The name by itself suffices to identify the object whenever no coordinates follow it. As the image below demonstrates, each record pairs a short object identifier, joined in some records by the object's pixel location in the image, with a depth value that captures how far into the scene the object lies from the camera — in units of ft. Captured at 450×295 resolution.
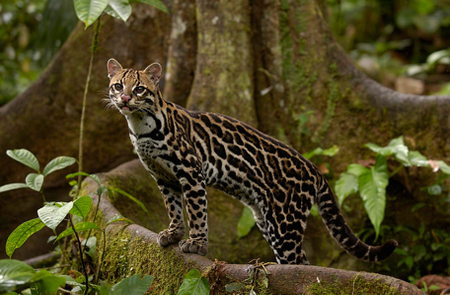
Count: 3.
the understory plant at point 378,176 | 40.22
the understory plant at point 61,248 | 19.94
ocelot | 30.32
